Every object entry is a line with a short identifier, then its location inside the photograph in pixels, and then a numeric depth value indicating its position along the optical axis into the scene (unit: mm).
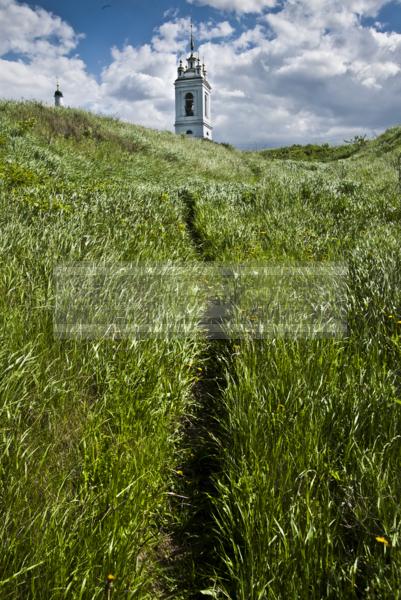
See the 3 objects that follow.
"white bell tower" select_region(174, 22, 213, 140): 86500
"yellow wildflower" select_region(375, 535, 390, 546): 1474
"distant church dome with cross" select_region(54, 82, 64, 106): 53531
